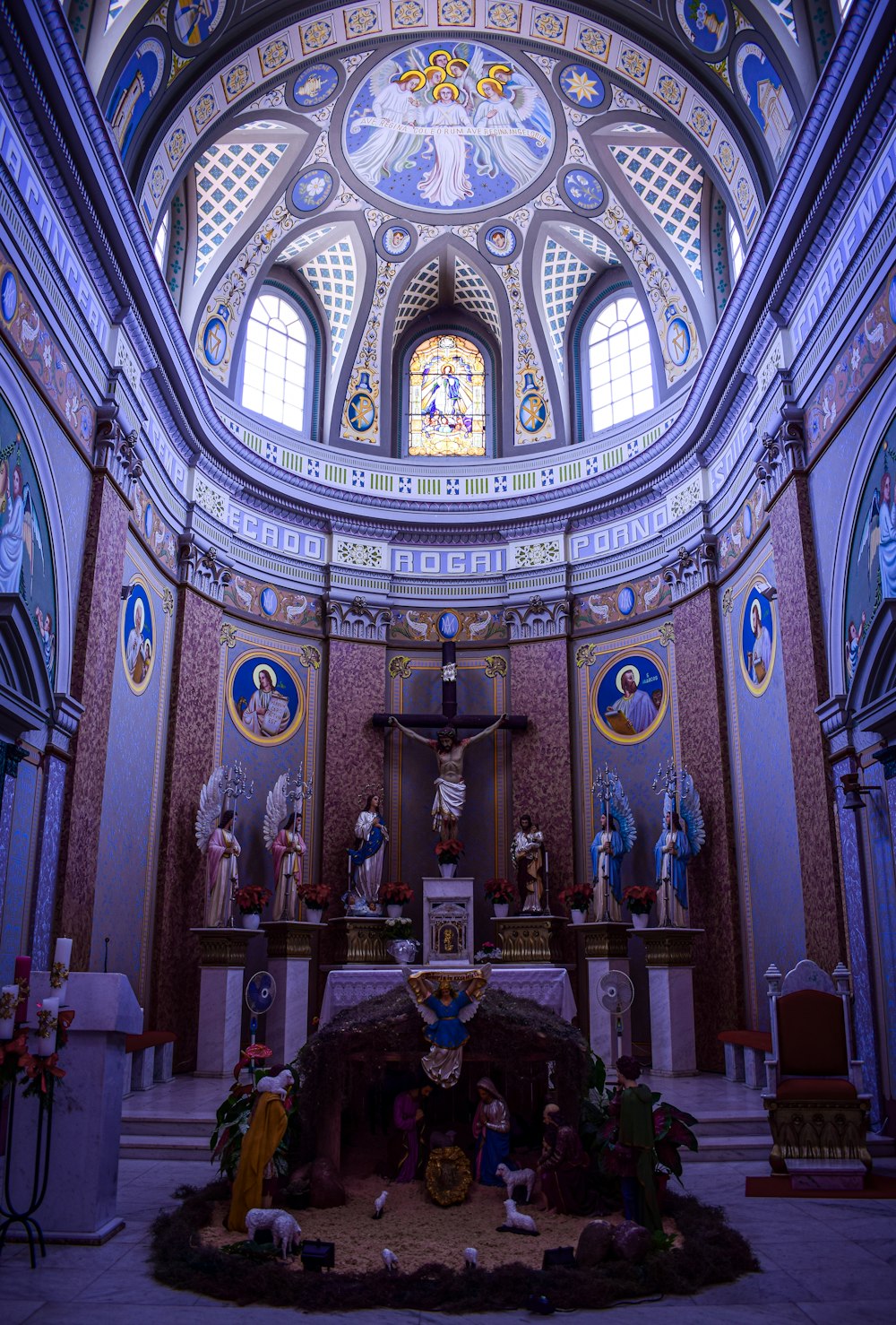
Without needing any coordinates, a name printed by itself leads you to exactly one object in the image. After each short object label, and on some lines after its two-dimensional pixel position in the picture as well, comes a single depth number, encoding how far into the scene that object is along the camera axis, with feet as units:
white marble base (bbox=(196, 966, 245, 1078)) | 45.55
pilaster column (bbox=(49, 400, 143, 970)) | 36.35
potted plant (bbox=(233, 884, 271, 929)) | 48.01
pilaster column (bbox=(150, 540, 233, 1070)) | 46.68
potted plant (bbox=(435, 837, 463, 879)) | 53.57
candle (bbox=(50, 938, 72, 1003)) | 19.99
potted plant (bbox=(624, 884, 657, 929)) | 48.60
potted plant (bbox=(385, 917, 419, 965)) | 49.88
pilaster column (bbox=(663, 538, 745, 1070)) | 46.34
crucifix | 56.59
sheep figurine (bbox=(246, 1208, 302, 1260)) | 19.20
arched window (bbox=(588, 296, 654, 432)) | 62.69
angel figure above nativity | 24.85
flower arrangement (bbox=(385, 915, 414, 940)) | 52.11
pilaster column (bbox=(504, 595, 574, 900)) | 57.62
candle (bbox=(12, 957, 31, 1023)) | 19.72
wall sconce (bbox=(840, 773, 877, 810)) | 32.96
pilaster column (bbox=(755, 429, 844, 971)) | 35.68
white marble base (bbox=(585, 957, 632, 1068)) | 46.50
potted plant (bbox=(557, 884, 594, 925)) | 52.49
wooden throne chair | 26.61
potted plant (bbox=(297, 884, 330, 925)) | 51.19
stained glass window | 68.44
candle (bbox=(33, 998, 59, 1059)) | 19.17
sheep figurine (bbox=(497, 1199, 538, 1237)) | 21.12
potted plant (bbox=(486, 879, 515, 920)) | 54.29
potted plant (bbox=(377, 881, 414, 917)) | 53.01
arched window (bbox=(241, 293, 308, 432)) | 62.90
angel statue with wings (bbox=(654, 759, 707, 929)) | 47.83
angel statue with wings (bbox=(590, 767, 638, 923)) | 51.70
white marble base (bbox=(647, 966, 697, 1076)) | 45.50
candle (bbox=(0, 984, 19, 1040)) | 18.84
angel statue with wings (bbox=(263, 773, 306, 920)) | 51.19
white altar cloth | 39.52
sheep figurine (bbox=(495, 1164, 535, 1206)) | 23.50
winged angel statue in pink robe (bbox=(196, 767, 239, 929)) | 47.52
